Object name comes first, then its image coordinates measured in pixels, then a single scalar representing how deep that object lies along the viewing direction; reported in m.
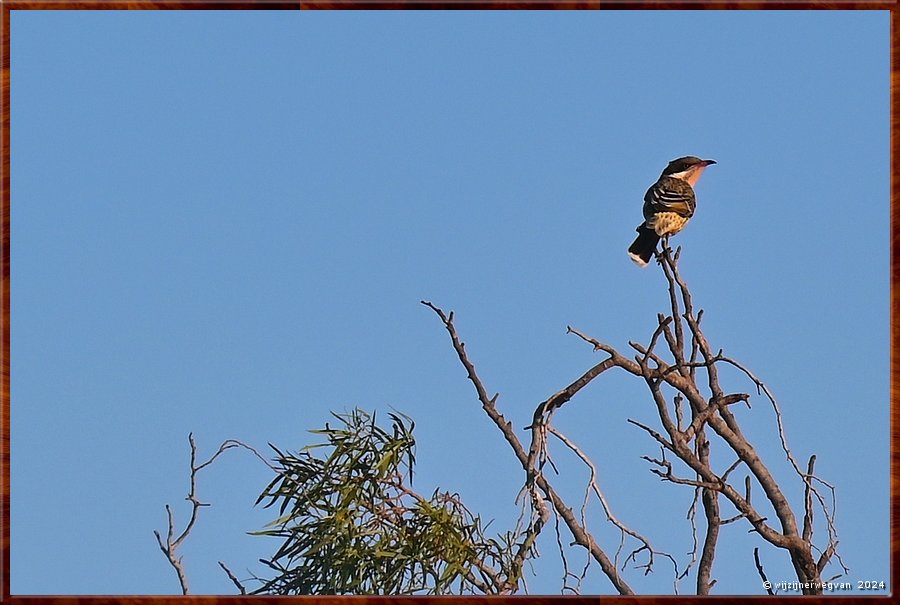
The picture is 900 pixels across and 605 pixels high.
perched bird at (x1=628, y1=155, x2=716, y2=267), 12.27
